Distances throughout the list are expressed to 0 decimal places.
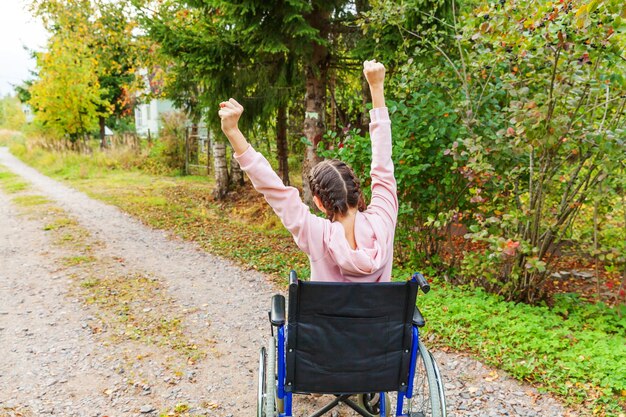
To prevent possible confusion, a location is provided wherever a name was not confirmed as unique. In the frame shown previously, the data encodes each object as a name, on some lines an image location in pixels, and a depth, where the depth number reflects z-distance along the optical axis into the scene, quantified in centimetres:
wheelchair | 195
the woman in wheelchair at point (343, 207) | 185
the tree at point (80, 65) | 1073
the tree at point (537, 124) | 313
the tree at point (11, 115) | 4404
